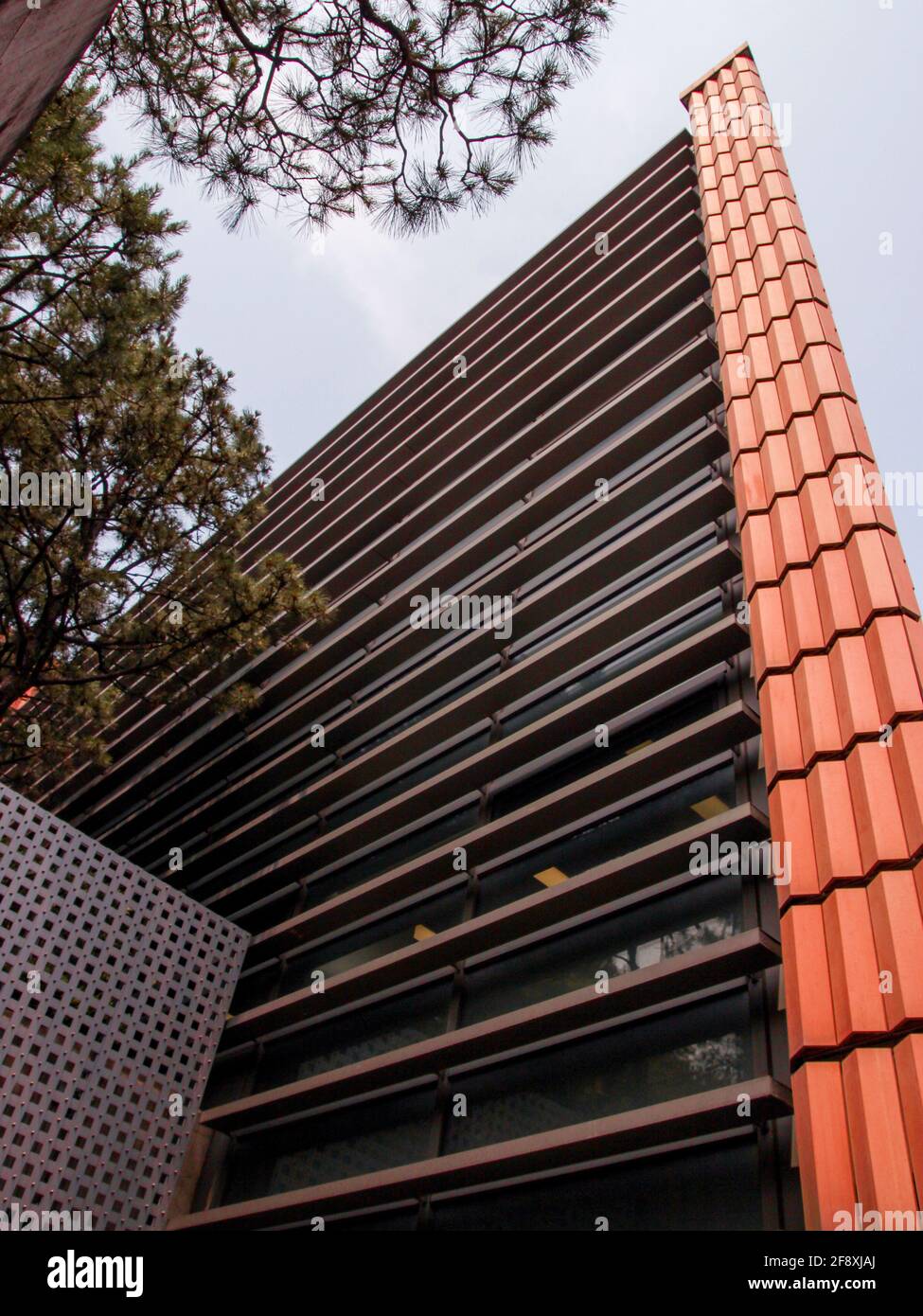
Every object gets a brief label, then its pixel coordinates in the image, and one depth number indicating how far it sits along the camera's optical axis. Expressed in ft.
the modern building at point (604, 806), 15.71
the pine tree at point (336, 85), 19.49
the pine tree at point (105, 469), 22.45
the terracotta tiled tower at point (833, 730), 12.70
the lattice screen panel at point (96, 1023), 23.26
